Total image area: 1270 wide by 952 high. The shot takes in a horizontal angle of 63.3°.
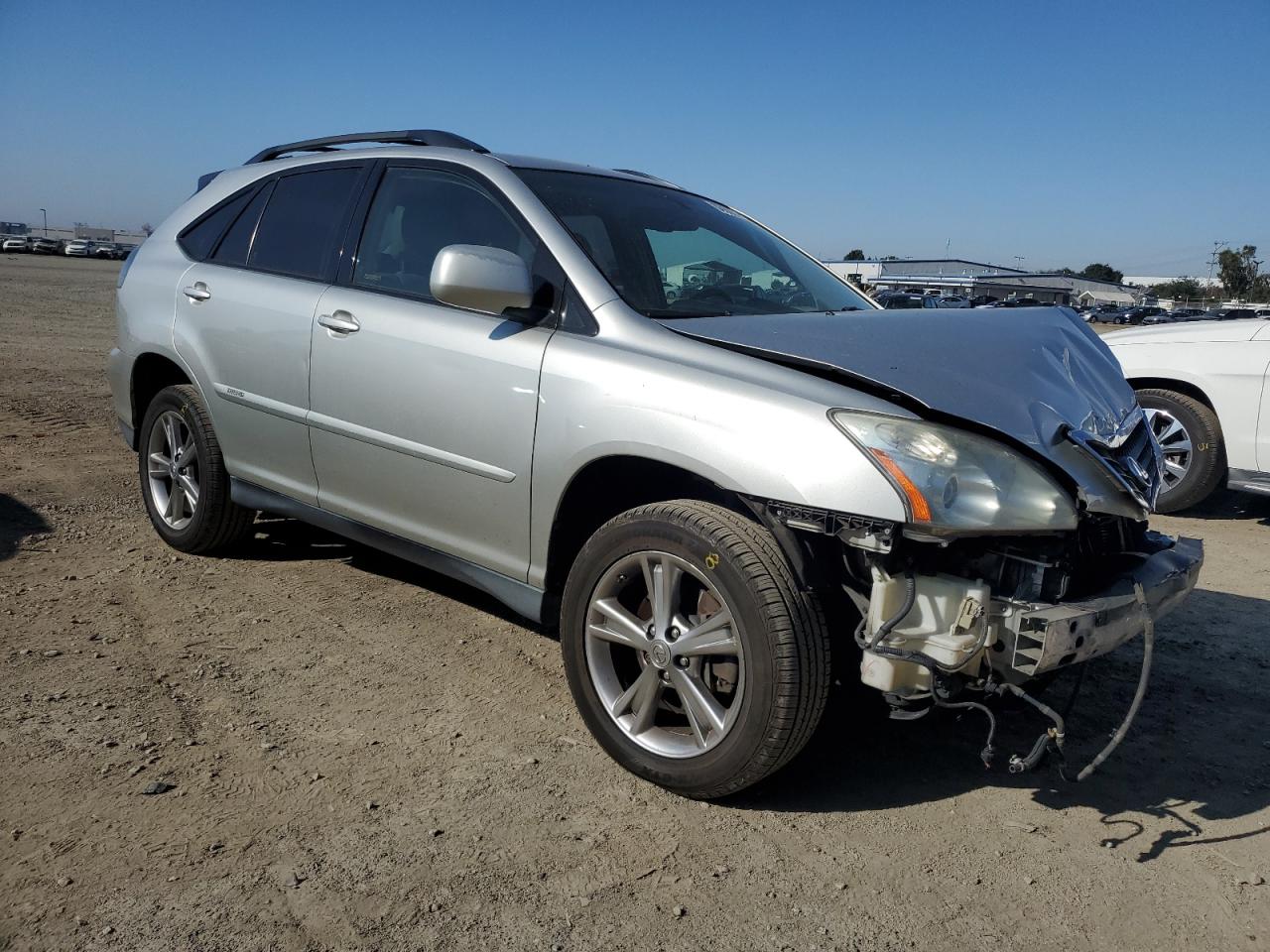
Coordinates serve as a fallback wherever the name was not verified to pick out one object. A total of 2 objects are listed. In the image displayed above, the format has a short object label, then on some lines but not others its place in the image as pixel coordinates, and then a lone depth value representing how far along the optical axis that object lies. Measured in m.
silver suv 2.54
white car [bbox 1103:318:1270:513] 6.31
